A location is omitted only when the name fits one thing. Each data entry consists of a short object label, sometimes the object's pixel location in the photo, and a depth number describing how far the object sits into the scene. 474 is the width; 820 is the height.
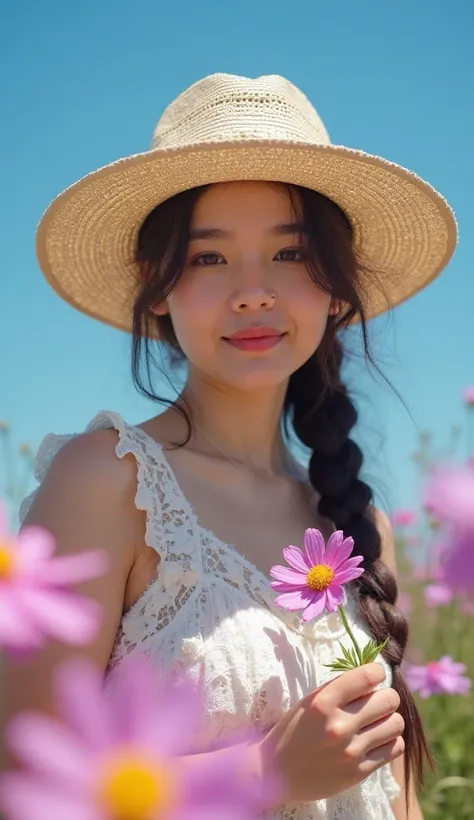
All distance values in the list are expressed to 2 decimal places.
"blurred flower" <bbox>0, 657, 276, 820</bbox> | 0.18
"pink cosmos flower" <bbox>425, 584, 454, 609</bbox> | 2.70
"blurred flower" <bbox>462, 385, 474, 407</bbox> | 3.19
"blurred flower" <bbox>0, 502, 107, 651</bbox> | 0.22
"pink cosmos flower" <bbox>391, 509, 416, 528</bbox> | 3.65
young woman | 1.19
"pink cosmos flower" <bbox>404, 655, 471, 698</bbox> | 2.43
